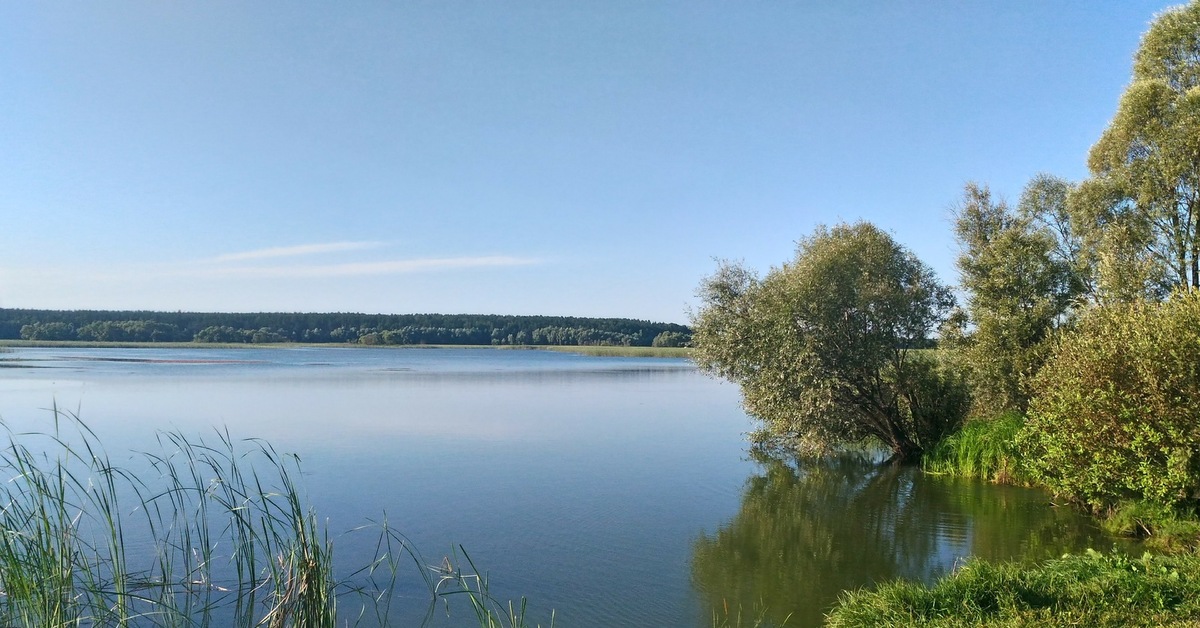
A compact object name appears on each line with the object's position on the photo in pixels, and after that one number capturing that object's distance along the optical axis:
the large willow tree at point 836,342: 18.30
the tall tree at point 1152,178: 16.72
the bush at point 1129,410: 10.38
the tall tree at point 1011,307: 17.70
